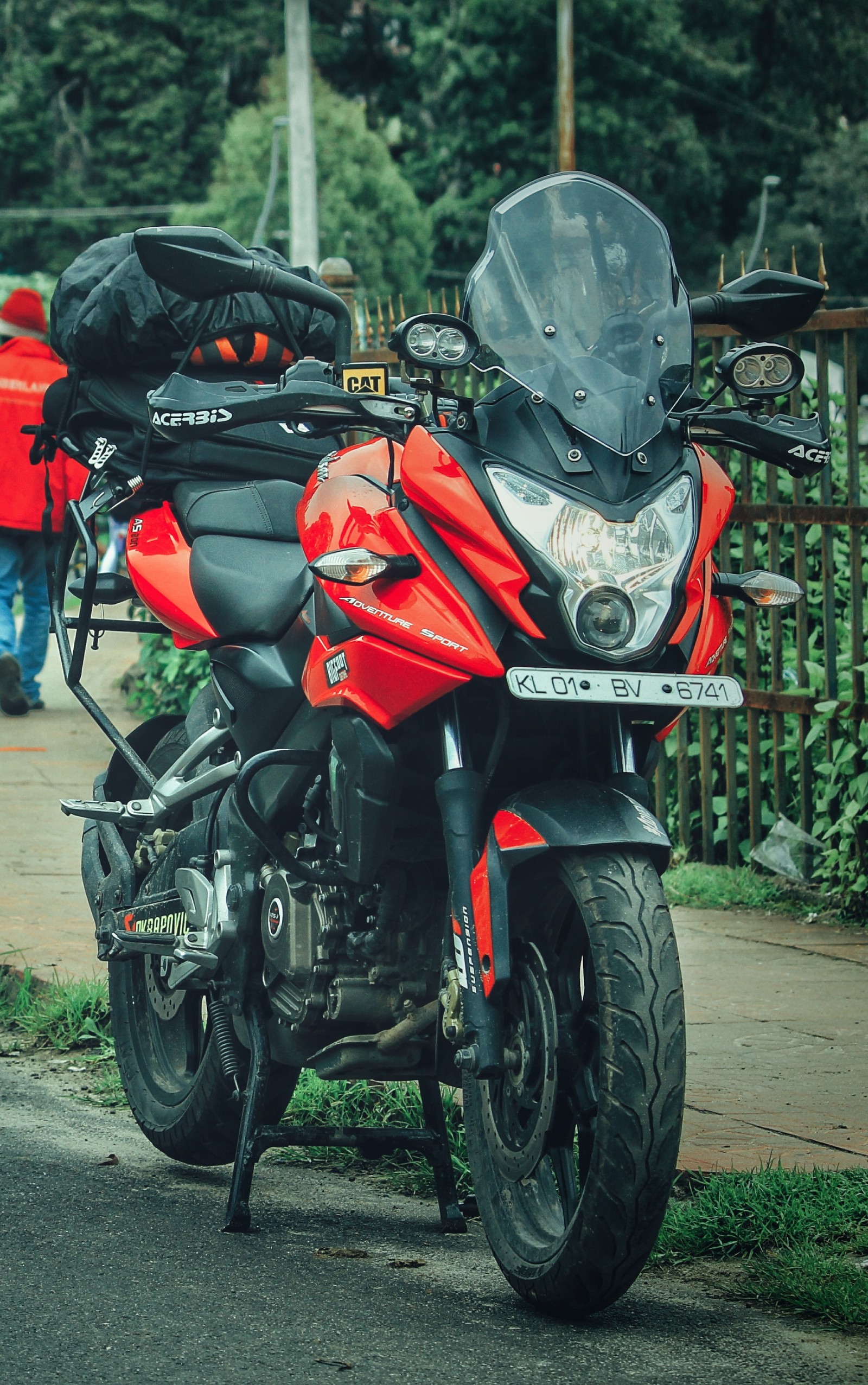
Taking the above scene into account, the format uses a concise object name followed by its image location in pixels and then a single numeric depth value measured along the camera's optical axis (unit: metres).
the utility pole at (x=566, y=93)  30.11
